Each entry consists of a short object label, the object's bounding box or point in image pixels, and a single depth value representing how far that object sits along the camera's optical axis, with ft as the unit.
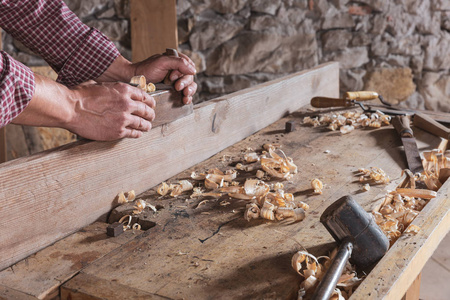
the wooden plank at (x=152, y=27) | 8.75
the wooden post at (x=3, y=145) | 7.59
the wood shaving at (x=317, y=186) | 4.30
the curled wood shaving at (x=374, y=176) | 4.52
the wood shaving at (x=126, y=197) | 4.11
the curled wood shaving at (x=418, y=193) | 4.10
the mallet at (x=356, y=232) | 3.14
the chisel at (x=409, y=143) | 4.92
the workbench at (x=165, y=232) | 2.90
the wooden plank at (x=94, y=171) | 3.24
